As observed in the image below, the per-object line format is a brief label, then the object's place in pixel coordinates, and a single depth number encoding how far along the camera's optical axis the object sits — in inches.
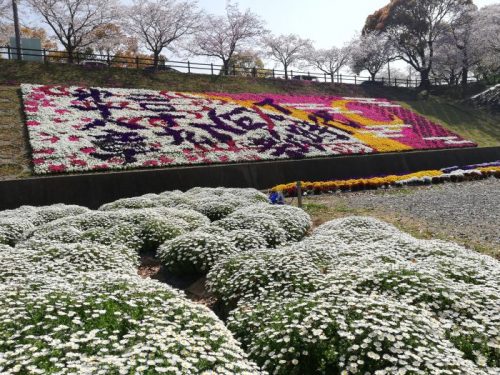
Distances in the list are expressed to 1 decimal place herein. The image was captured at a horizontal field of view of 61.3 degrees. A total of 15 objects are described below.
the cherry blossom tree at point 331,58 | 2775.6
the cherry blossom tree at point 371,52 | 2305.6
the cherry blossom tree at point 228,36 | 2015.3
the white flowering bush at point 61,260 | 242.7
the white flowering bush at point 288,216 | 383.2
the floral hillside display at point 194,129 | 834.0
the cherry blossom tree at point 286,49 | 2541.8
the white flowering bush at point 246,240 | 315.6
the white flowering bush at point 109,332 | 124.6
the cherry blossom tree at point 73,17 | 1700.3
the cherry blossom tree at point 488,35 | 1955.0
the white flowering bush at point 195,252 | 290.5
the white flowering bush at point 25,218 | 383.9
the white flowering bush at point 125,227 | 342.6
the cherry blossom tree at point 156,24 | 1850.4
